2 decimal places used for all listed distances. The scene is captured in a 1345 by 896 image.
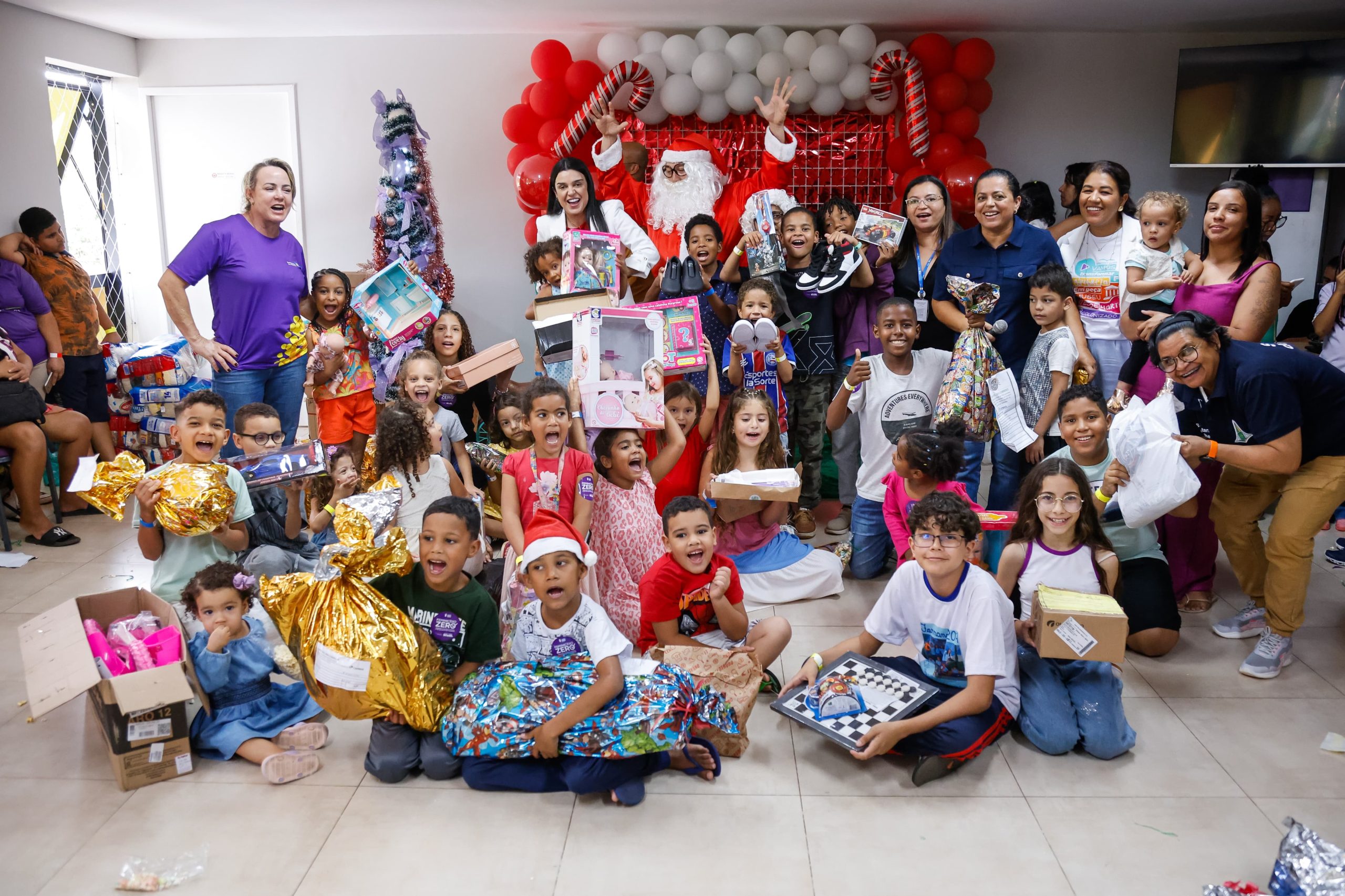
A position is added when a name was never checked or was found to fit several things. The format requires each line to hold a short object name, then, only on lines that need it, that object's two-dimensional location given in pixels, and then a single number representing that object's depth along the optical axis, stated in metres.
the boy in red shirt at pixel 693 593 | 3.07
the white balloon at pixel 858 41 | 6.06
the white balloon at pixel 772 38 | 6.13
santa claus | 5.64
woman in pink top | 3.70
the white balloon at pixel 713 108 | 6.15
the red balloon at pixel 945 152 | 6.12
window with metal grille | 6.54
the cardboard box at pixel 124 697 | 2.68
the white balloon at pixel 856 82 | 6.11
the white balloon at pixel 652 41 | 6.15
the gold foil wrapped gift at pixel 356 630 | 2.72
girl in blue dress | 2.91
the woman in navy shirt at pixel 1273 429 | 3.27
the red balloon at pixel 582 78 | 6.04
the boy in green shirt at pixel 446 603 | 2.85
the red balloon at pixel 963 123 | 6.18
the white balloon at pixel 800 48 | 6.05
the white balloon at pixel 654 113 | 6.28
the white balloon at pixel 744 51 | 6.01
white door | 7.02
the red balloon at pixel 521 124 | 6.31
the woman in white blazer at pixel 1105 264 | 4.21
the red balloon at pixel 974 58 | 6.14
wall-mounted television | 6.20
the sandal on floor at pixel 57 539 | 4.85
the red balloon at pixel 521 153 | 6.37
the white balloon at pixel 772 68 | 6.02
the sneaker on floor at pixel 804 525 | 4.76
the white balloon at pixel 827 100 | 6.17
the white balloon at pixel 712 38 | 6.08
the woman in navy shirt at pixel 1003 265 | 4.25
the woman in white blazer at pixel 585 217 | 4.74
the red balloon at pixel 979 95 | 6.30
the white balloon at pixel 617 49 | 6.11
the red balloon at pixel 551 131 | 6.15
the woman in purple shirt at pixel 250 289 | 4.27
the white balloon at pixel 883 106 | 6.21
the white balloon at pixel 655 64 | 6.13
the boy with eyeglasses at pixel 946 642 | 2.79
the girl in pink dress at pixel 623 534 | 3.72
